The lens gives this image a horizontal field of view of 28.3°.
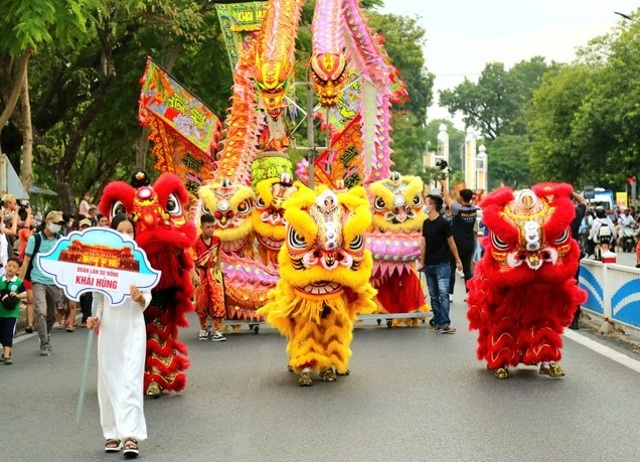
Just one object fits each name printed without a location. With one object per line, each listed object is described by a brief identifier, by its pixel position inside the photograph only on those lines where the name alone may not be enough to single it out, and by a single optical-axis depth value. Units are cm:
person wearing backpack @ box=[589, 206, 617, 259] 3134
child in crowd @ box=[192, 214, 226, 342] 1612
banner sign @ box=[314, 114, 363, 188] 2311
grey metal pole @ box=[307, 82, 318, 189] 2362
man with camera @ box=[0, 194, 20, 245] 1839
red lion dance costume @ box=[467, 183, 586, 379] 1158
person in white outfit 860
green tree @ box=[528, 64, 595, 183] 6556
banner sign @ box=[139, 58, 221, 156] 2520
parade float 1722
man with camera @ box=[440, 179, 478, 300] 1861
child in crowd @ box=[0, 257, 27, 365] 1432
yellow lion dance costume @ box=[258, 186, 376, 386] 1172
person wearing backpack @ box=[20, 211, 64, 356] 1518
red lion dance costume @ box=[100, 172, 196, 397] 1113
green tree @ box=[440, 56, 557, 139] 13025
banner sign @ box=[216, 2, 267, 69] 2598
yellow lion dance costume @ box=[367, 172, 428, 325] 1703
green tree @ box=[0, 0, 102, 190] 1577
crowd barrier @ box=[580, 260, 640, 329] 1470
